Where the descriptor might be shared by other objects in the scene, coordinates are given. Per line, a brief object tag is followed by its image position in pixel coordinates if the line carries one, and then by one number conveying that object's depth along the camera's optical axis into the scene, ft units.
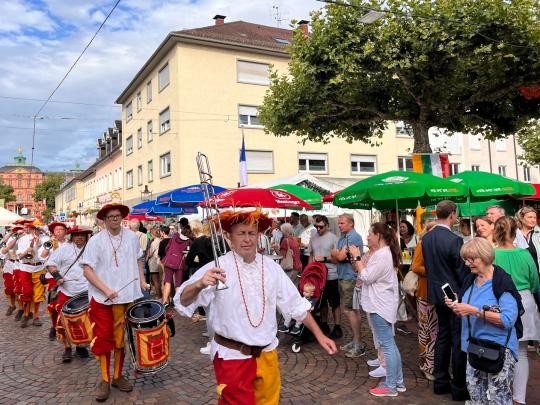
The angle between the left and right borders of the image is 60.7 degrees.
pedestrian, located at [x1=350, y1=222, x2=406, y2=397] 15.61
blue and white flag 46.37
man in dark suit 15.44
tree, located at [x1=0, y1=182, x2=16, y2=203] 267.18
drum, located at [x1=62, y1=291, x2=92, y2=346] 18.01
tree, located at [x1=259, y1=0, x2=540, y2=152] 33.22
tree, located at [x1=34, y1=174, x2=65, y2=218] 270.05
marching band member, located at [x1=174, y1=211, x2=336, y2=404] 9.61
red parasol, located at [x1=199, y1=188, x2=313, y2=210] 27.20
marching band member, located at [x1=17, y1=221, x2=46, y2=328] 29.35
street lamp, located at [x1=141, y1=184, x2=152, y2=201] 94.31
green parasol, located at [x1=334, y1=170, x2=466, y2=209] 24.07
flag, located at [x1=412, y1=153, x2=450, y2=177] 36.47
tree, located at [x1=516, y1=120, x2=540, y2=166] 80.94
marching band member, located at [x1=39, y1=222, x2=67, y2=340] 24.51
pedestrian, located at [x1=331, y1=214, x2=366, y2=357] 20.43
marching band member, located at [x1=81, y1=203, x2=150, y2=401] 15.90
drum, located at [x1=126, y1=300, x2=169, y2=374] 15.23
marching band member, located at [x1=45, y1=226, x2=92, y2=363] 21.30
